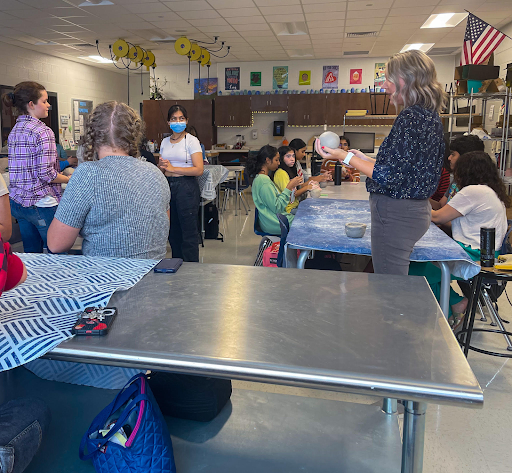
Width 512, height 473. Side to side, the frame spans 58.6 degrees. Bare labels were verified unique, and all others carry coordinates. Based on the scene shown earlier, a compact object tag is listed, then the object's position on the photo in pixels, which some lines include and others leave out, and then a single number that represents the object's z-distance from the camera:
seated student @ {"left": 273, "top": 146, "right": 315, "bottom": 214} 3.93
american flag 5.86
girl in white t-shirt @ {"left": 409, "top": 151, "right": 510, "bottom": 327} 2.74
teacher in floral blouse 1.92
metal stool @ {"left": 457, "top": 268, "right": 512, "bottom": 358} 2.27
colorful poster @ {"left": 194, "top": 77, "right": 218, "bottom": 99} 11.30
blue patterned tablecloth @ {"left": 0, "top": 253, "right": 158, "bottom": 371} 0.88
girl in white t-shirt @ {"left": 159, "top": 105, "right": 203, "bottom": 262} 3.67
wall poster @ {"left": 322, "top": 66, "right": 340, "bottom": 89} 10.75
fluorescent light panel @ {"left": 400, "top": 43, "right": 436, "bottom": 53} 9.08
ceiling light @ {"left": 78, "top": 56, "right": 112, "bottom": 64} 10.33
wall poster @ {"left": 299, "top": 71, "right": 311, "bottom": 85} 10.84
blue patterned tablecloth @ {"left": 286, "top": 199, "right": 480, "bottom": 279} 2.09
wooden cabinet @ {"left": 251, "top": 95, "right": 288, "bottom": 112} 10.75
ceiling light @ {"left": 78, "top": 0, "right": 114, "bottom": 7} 6.21
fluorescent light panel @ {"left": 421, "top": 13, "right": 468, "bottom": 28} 6.92
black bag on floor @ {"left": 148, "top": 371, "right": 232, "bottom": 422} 1.23
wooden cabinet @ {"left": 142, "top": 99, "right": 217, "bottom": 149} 11.07
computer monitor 8.72
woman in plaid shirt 2.82
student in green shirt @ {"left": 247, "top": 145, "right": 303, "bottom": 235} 3.60
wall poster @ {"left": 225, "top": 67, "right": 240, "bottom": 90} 11.11
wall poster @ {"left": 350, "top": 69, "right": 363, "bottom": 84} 10.68
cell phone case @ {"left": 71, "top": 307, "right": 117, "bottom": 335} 0.92
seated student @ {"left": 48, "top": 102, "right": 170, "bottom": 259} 1.57
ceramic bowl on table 2.30
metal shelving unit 5.26
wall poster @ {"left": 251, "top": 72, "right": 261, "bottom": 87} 11.00
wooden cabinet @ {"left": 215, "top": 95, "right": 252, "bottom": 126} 10.89
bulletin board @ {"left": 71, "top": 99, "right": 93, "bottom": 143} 10.97
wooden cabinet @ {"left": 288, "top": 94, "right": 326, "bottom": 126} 10.59
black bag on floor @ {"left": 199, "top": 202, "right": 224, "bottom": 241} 5.29
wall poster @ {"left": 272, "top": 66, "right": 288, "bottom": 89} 10.90
